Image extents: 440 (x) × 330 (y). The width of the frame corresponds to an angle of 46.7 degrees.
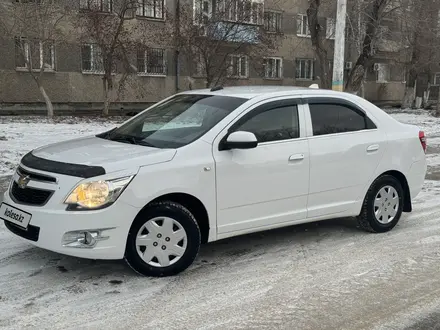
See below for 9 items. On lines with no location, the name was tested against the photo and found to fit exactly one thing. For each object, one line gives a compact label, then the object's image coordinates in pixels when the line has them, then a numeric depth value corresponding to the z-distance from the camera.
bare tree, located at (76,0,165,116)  19.12
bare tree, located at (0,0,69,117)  18.06
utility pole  12.08
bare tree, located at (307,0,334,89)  19.38
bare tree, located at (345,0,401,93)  20.17
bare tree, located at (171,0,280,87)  21.03
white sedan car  4.12
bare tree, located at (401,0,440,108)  22.19
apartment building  21.52
